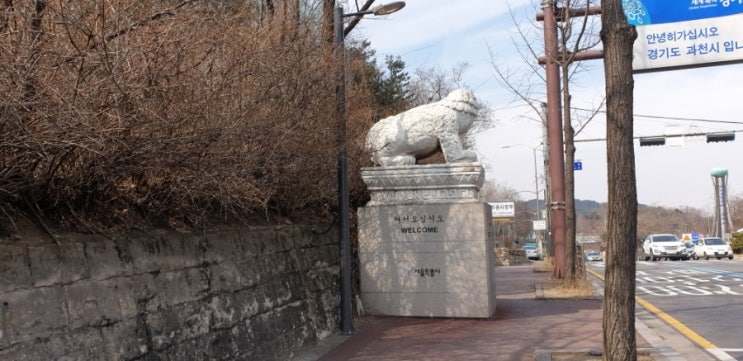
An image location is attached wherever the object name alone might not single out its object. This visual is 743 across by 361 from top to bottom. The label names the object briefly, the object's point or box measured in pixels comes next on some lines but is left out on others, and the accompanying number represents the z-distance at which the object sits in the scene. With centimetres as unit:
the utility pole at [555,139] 1788
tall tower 7971
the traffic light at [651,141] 2832
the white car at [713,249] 3903
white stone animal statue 1091
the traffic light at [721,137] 2716
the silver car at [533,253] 6051
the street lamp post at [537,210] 5453
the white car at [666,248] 3900
